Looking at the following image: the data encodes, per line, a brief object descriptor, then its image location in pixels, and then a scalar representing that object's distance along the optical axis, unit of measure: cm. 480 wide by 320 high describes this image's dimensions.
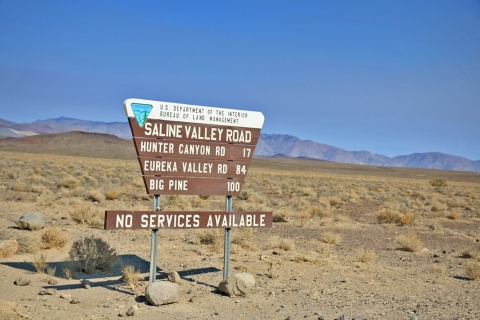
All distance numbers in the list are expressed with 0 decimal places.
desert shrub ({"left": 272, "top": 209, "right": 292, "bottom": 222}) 1853
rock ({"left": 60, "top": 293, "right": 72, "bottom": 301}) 757
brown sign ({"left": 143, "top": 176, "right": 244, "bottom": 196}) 834
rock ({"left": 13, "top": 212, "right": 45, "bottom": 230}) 1284
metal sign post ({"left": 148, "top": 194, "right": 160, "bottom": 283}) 812
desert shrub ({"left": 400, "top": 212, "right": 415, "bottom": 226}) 1895
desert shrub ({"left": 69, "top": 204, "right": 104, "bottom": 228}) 1435
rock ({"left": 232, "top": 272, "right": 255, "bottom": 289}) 823
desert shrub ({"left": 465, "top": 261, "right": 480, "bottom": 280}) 937
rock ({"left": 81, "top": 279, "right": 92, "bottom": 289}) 827
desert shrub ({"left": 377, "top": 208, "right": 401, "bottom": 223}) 1941
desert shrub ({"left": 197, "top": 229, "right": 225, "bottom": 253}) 1198
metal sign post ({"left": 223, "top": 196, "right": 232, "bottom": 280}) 880
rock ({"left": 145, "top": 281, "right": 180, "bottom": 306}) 748
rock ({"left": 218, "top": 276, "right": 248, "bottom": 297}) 811
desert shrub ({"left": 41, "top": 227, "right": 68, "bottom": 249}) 1107
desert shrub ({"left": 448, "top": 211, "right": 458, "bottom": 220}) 2215
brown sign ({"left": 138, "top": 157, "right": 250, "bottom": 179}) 834
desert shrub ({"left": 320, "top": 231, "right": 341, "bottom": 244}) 1373
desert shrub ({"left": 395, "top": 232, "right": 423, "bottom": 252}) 1291
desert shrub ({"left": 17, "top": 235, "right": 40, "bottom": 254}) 1034
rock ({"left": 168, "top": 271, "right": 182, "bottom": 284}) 866
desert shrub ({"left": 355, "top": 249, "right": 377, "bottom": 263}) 1105
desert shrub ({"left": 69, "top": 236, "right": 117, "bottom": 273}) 943
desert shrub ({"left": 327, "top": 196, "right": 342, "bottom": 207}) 2547
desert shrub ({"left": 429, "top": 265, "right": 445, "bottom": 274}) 1011
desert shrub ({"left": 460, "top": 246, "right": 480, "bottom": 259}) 1189
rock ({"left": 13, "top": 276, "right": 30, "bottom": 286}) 809
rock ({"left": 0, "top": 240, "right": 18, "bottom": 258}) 984
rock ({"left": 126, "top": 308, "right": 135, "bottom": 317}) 698
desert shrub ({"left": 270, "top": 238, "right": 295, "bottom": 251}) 1231
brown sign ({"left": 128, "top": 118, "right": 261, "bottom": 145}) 823
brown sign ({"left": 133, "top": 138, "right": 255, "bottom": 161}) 828
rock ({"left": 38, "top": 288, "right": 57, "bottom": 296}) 776
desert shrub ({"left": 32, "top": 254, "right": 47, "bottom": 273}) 891
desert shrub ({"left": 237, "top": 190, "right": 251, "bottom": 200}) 2648
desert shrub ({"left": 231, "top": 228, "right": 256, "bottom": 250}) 1235
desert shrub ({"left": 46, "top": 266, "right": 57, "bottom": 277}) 878
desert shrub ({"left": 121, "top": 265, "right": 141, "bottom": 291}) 836
